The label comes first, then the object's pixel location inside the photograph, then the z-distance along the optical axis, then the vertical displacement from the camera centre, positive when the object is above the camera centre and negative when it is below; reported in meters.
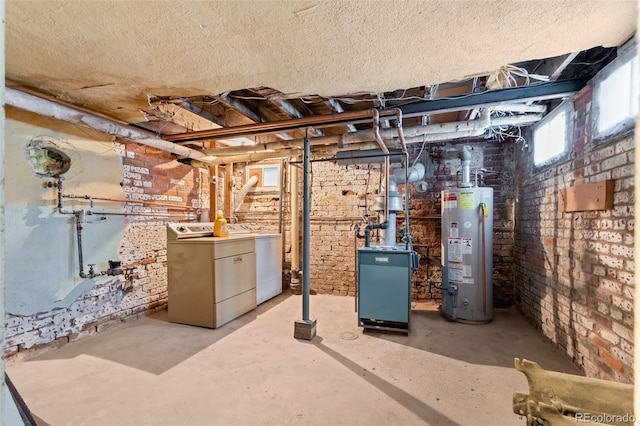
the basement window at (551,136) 2.50 +0.74
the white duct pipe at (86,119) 2.13 +0.81
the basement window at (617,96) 1.69 +0.75
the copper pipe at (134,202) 2.80 +0.10
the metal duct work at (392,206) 3.36 +0.05
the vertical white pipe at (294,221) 4.56 -0.18
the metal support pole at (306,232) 2.91 -0.23
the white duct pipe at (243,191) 4.88 +0.32
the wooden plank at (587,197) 1.87 +0.10
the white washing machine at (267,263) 3.95 -0.78
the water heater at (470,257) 3.28 -0.55
